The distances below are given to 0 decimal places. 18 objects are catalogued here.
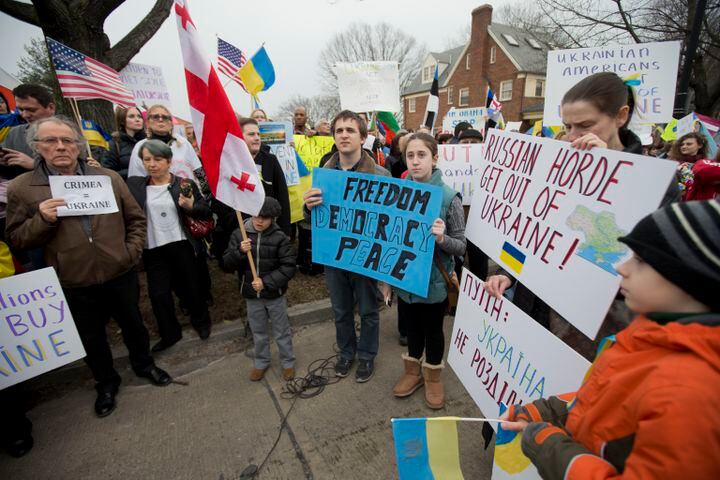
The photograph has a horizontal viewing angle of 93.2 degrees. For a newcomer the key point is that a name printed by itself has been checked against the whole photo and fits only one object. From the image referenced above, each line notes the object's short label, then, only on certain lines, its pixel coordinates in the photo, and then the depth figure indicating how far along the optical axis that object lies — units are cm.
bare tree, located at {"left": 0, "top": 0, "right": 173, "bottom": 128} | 473
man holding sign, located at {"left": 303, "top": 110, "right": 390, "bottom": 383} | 276
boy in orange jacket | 73
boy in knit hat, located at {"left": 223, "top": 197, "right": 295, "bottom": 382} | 292
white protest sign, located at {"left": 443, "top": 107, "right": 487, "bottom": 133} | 828
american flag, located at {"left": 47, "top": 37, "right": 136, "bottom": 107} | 357
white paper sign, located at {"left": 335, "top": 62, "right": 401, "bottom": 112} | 550
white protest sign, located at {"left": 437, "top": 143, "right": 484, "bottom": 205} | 466
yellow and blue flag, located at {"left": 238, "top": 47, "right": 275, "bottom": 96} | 548
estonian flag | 552
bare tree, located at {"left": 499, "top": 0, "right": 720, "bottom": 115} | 1101
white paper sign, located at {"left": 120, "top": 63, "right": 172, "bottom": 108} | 646
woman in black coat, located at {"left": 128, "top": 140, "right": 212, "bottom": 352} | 325
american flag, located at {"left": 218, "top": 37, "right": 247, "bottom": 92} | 617
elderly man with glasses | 244
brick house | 2758
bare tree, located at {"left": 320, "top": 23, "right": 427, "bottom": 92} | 4056
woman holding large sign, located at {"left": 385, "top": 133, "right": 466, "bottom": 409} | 245
